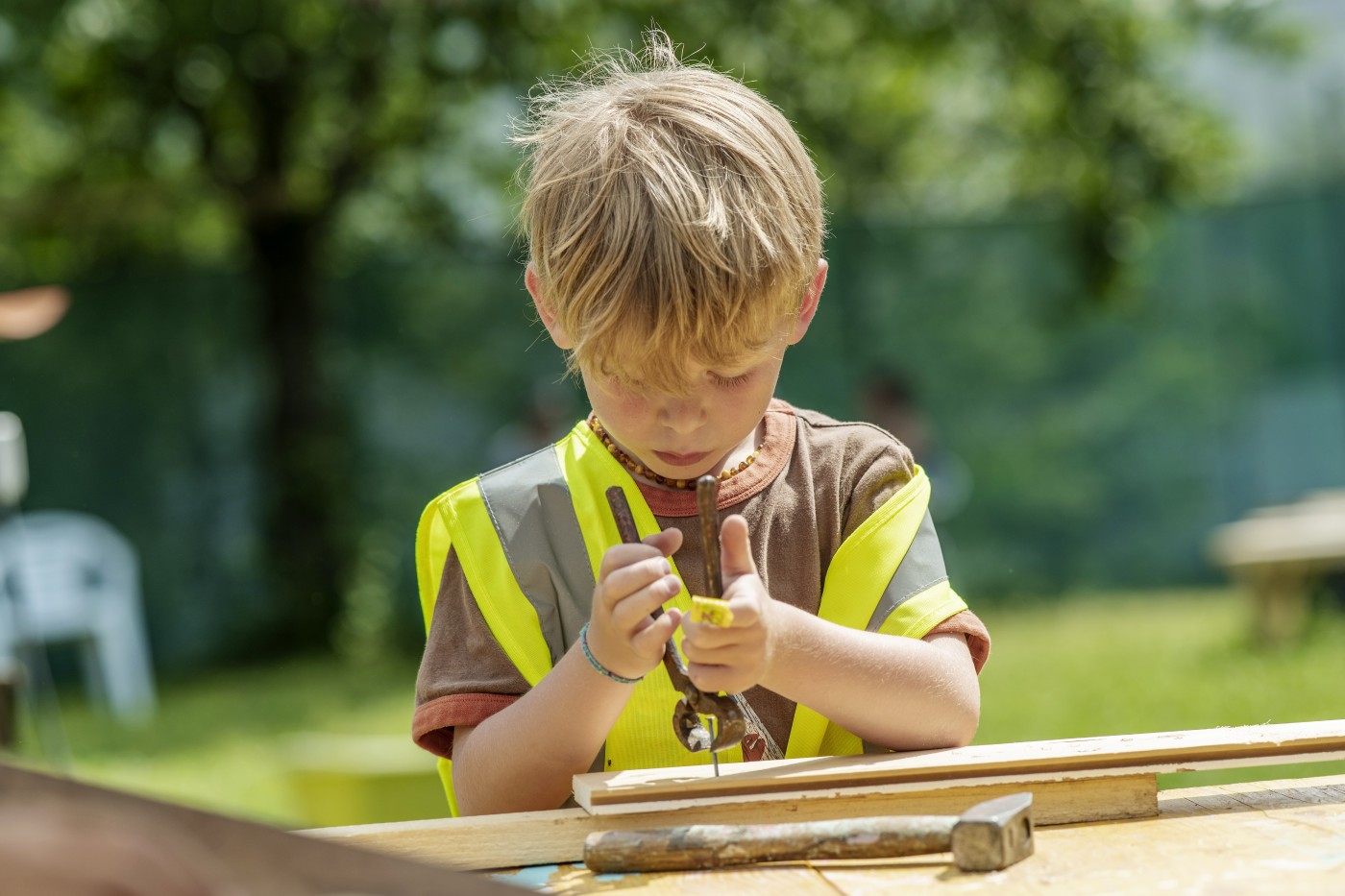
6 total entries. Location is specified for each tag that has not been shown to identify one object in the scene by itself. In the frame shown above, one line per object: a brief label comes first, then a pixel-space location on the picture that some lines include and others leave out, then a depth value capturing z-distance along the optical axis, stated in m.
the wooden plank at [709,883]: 2.32
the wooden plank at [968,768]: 2.40
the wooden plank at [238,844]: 1.74
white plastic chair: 10.35
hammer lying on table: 2.34
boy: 2.46
